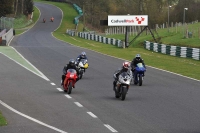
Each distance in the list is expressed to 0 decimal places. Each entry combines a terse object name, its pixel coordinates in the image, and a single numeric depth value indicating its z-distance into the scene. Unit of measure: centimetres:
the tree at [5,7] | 9097
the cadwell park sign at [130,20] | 5738
